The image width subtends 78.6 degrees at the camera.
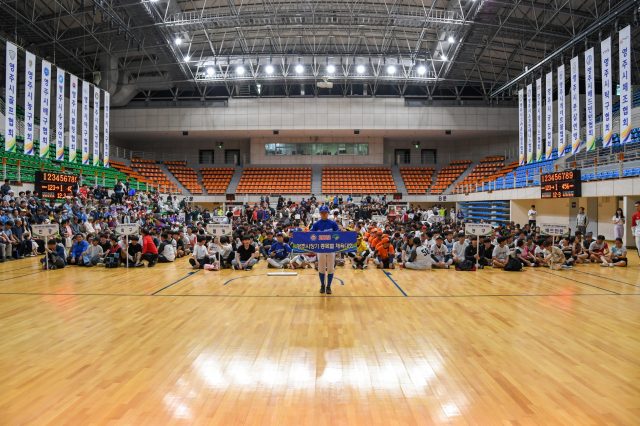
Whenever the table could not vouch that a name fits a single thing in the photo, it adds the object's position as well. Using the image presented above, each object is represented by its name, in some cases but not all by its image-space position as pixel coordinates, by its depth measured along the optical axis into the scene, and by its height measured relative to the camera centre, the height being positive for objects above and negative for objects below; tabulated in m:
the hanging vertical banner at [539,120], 22.07 +5.63
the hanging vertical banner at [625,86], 15.21 +5.17
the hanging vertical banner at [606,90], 16.33 +5.48
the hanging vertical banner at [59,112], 19.44 +5.60
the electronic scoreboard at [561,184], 17.55 +1.50
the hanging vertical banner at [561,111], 19.43 +5.62
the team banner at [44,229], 10.73 -0.36
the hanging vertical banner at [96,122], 22.96 +5.63
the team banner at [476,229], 11.07 -0.36
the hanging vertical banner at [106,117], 24.36 +6.30
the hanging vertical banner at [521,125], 24.22 +5.80
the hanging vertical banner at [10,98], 16.12 +4.97
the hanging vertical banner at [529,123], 23.41 +5.69
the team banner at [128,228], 11.41 -0.35
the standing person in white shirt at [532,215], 19.73 +0.07
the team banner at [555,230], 11.48 -0.40
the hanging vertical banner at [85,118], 21.44 +5.60
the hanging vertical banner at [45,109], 18.20 +5.09
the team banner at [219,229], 11.28 -0.37
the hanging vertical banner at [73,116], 20.64 +5.32
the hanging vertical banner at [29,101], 16.98 +5.06
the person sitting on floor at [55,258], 11.09 -1.20
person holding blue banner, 7.82 -0.83
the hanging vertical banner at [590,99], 17.48 +5.42
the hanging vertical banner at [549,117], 21.14 +5.49
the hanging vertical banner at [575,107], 18.72 +5.29
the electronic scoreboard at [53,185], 17.06 +1.40
